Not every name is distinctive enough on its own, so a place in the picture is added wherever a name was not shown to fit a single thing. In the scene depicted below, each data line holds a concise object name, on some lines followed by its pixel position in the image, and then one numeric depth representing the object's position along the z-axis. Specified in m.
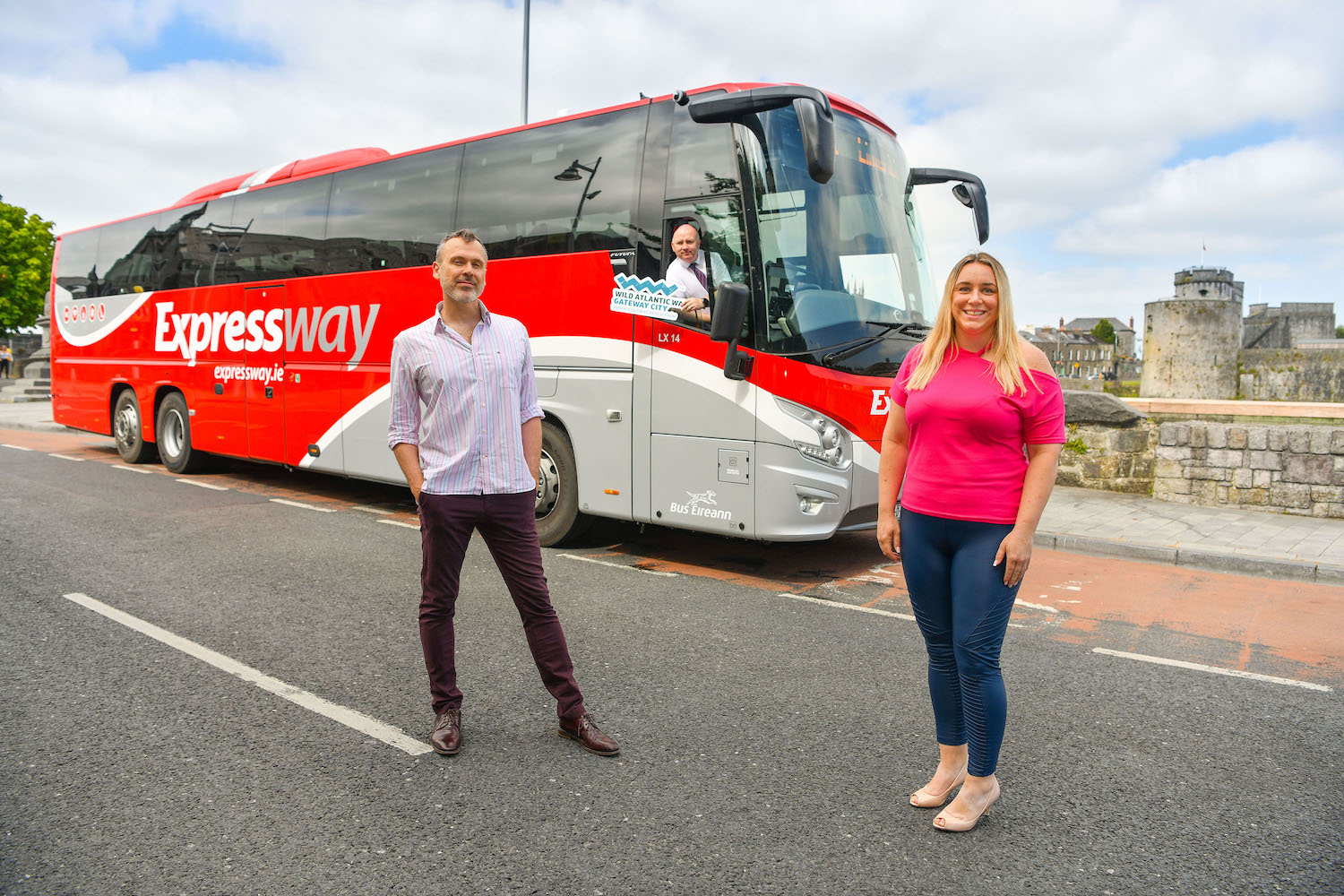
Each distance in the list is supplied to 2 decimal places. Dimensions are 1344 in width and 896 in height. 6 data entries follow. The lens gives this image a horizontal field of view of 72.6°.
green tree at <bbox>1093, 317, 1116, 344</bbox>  133.75
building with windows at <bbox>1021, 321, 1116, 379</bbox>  110.00
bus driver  6.47
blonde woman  2.87
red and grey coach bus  6.24
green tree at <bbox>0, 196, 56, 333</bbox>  48.50
